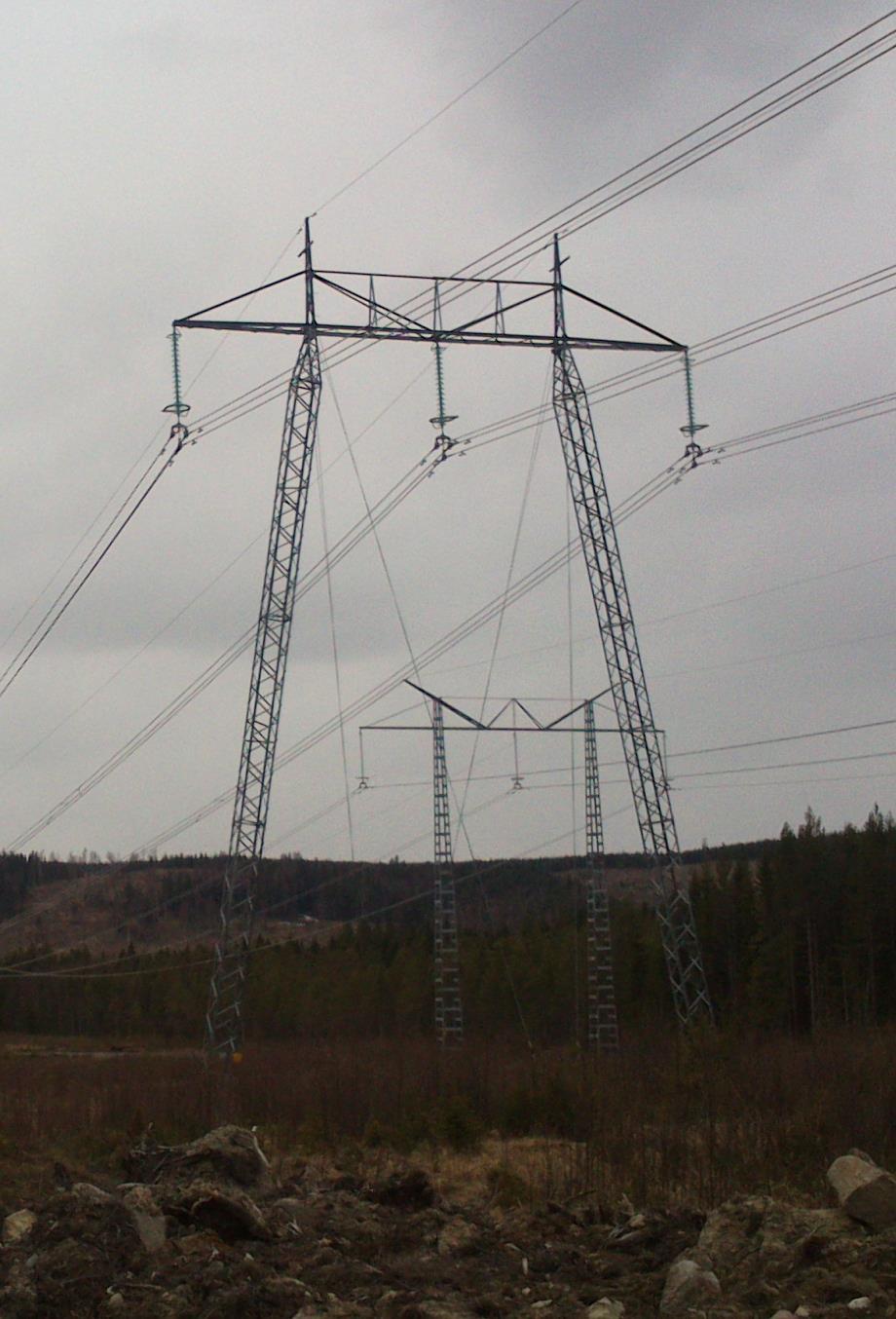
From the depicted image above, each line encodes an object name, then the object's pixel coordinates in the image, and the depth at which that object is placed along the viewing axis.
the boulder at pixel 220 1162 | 18.81
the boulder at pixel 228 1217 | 15.92
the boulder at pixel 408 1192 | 18.77
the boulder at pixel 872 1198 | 13.95
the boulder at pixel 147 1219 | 15.34
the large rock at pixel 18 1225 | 16.05
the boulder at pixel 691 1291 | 12.34
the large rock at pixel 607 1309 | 12.28
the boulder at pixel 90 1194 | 16.30
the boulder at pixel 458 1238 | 15.83
